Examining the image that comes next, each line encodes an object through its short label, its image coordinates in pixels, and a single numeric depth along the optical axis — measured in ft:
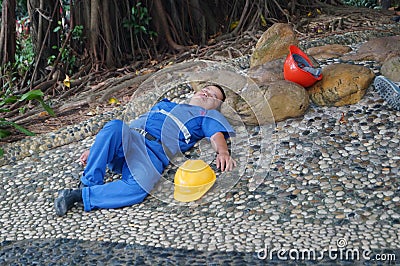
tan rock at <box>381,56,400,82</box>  11.65
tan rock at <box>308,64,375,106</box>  11.10
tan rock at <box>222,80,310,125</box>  10.85
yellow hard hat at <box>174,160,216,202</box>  9.15
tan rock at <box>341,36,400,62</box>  12.99
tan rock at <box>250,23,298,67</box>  13.06
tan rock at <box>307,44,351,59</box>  13.70
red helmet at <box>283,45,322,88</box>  11.18
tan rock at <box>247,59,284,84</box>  11.96
